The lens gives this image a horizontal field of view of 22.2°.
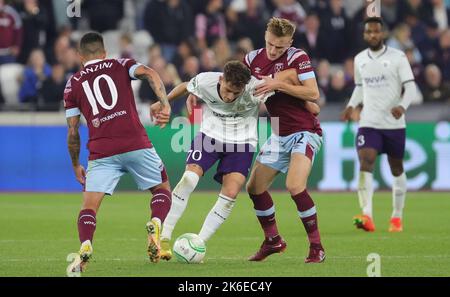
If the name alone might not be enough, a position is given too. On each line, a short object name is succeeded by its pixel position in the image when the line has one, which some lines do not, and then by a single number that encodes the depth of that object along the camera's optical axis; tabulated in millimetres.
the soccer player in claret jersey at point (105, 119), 9953
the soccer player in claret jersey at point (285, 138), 10430
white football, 10273
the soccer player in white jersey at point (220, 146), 10523
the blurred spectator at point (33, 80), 20672
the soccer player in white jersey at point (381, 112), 14164
